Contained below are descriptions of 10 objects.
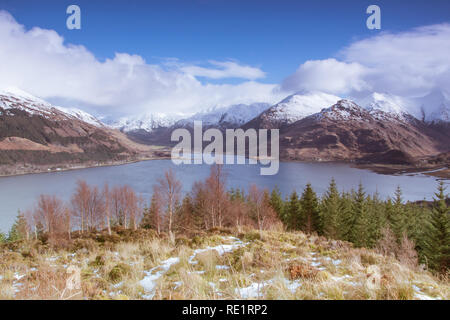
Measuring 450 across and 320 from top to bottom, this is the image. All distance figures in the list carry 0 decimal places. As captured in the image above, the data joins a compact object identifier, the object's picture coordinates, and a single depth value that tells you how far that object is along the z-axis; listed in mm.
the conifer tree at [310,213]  23784
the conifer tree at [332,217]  21206
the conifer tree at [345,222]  21828
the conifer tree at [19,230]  31156
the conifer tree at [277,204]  29917
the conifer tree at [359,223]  20428
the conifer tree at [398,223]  19616
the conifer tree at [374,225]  20453
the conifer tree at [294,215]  25427
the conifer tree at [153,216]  28119
